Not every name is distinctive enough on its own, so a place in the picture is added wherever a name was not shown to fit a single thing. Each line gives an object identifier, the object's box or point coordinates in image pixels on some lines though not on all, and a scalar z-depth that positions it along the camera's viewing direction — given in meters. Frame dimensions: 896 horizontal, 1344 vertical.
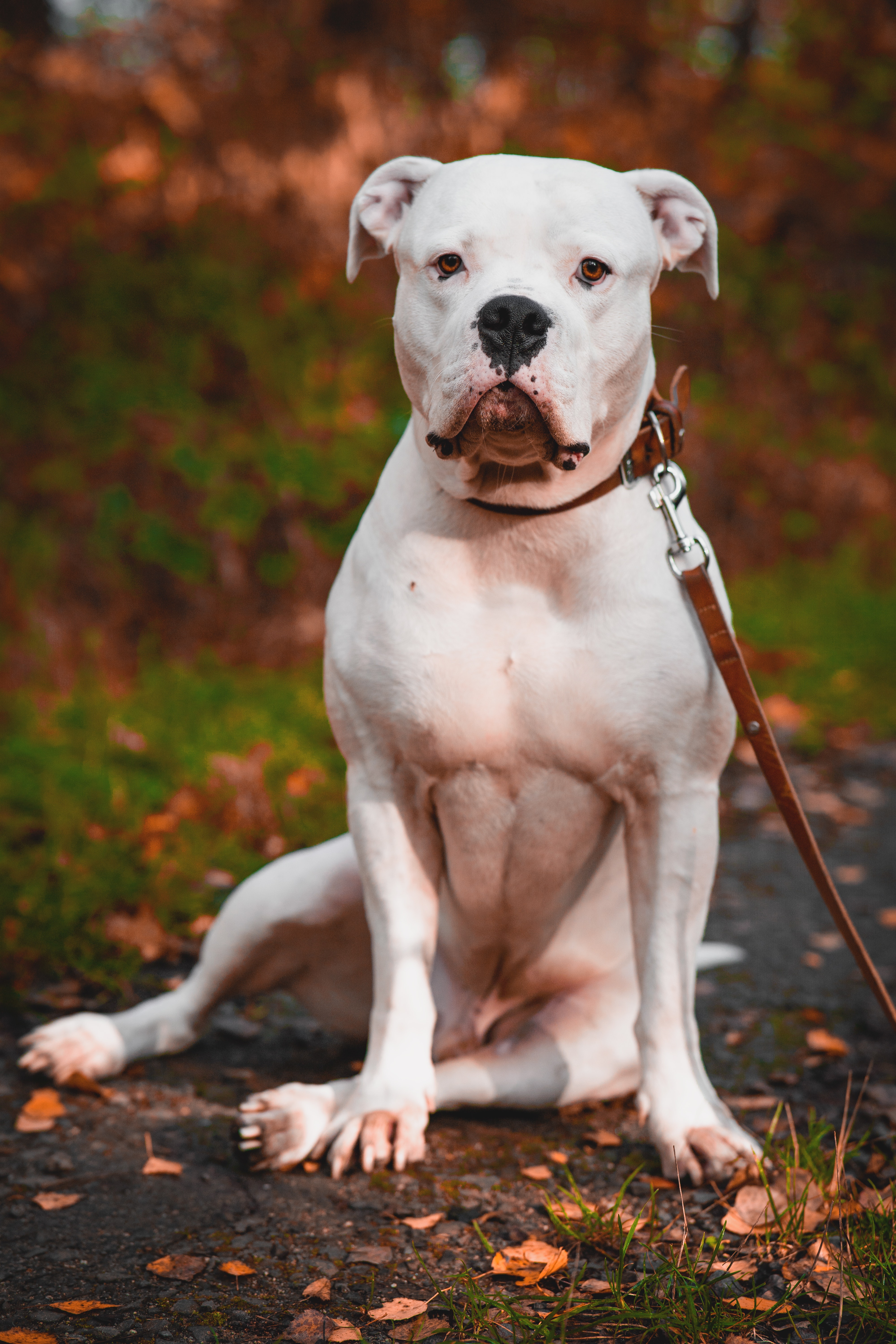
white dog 2.23
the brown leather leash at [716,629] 2.40
